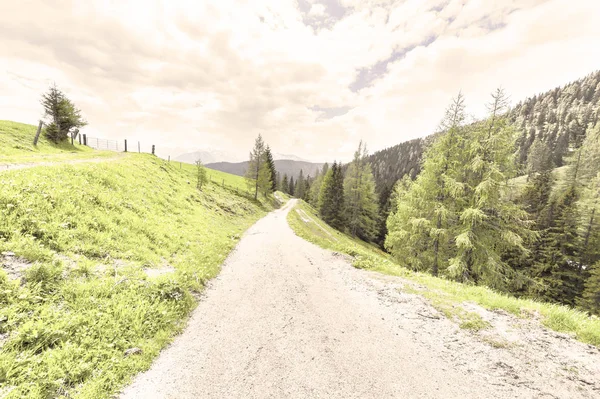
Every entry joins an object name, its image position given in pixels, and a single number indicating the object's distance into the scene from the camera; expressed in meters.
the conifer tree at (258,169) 50.44
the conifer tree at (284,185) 120.31
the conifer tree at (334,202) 50.75
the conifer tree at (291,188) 131.82
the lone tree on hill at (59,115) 30.03
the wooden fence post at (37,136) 24.97
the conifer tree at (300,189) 110.75
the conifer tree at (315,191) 83.06
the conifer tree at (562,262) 27.53
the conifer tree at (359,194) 48.84
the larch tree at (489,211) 13.95
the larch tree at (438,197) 16.06
